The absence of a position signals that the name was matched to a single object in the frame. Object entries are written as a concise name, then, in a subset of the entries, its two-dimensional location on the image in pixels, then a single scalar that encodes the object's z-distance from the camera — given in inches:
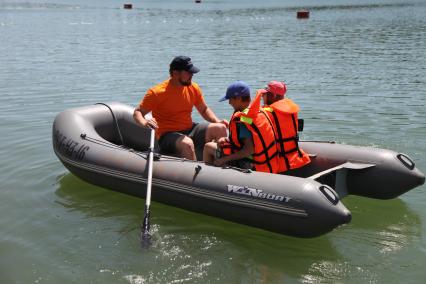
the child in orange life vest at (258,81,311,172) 191.0
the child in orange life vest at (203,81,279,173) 183.9
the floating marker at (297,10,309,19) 1347.2
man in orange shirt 221.0
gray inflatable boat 174.9
